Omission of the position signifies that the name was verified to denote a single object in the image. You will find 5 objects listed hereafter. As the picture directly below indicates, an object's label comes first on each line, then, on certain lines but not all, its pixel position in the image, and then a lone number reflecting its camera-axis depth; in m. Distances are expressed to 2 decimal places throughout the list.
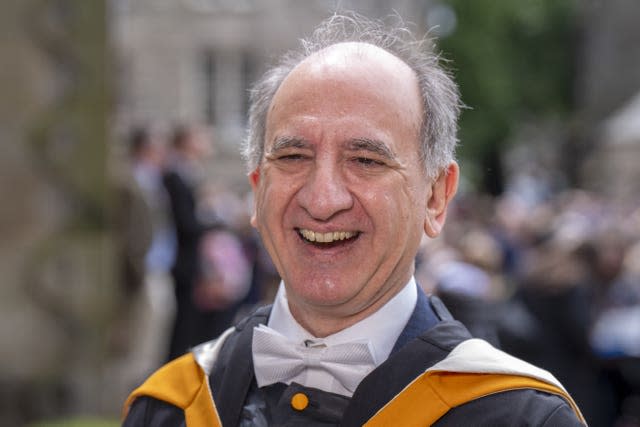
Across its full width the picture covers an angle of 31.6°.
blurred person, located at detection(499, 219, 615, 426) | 7.09
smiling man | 2.26
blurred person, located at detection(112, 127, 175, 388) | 8.12
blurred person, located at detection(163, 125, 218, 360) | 8.85
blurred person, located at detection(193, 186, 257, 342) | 8.98
